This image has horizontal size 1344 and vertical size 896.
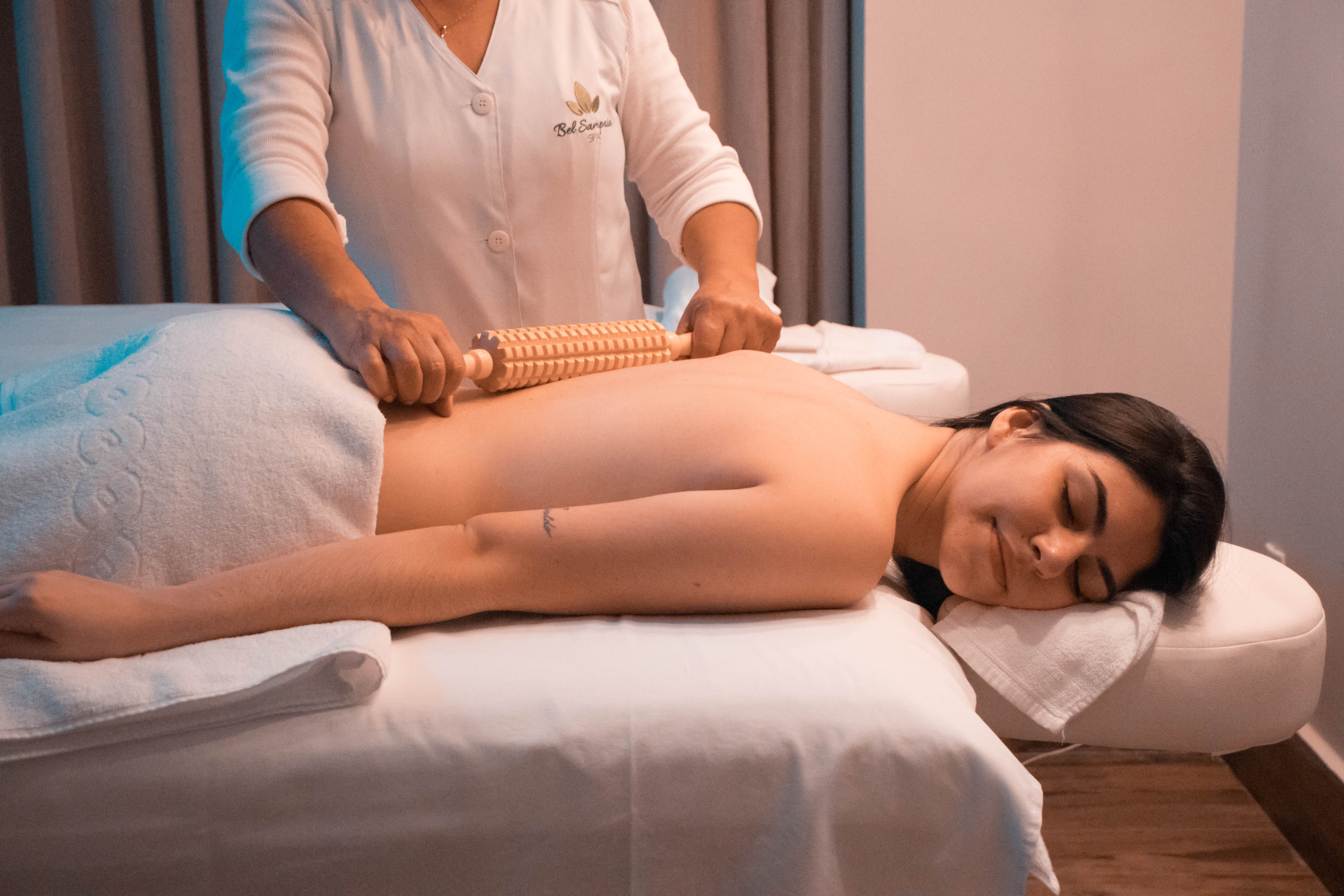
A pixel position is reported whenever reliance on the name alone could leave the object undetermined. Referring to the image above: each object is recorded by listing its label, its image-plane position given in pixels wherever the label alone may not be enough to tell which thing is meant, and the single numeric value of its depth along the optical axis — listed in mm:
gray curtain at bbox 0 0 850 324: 2777
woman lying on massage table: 911
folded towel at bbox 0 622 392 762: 789
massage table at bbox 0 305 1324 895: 795
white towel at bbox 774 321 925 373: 1986
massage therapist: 1271
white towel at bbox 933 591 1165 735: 1021
